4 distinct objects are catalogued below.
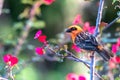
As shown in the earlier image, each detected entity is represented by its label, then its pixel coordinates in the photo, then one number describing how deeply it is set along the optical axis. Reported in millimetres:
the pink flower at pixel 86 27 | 10164
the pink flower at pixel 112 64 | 9559
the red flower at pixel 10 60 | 7844
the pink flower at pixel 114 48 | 9234
